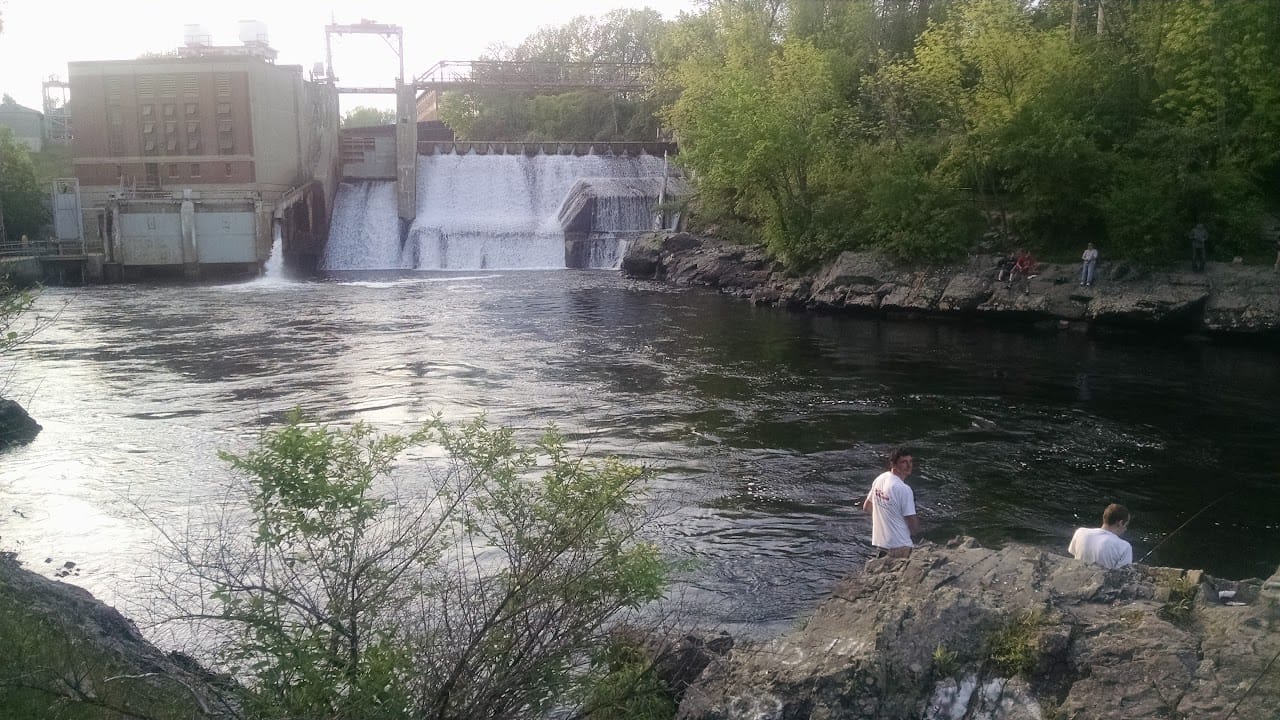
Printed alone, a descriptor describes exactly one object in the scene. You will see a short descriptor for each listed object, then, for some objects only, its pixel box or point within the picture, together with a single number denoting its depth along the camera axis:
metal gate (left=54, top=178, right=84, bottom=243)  43.09
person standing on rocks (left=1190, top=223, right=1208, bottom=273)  25.97
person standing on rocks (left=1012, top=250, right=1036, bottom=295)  28.67
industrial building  46.28
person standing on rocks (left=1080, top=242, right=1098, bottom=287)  27.23
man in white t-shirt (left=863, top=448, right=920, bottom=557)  8.66
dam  42.91
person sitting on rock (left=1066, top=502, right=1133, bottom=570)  7.63
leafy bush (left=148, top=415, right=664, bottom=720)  5.20
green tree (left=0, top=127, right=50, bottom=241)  43.06
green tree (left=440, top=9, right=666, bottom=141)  67.75
